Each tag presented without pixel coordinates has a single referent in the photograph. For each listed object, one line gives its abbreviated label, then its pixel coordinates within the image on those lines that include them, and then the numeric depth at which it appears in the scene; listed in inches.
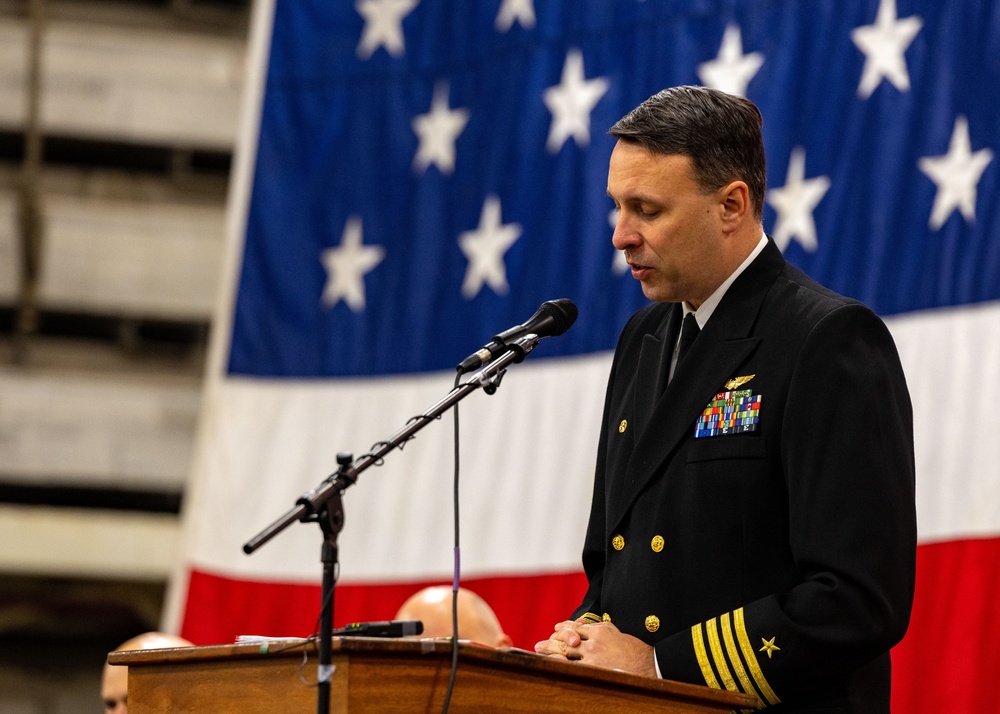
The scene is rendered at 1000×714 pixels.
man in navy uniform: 172.6
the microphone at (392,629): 167.4
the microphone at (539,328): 175.7
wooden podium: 164.2
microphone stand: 163.6
